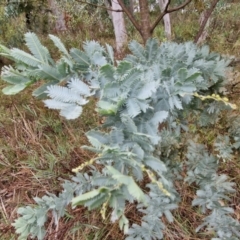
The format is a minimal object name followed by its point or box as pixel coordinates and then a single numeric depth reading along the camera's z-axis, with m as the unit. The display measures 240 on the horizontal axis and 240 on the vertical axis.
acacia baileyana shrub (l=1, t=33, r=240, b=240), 0.60
